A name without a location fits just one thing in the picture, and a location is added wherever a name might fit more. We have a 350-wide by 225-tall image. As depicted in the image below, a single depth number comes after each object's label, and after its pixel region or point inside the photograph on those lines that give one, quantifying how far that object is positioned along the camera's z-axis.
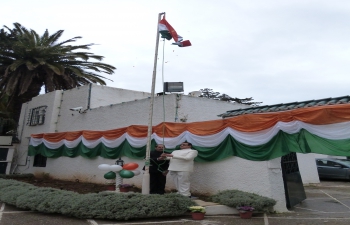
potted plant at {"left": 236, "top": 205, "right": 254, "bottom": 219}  6.69
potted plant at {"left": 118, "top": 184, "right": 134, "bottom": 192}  8.71
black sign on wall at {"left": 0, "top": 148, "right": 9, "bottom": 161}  18.22
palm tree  17.08
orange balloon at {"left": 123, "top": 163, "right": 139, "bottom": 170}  8.69
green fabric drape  6.03
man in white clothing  7.79
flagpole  7.73
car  16.56
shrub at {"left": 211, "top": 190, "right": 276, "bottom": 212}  6.81
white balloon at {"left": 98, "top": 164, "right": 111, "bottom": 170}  8.66
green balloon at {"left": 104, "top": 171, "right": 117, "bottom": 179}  8.95
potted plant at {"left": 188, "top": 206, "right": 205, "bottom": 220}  6.57
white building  7.84
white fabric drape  6.01
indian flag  8.39
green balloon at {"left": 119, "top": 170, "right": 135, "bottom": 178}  8.45
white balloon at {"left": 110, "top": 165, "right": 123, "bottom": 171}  8.62
